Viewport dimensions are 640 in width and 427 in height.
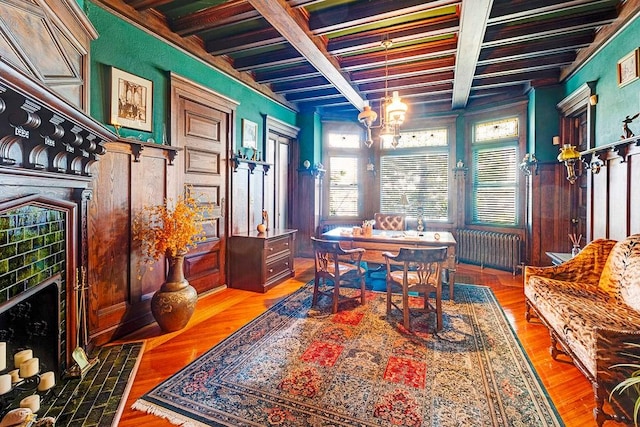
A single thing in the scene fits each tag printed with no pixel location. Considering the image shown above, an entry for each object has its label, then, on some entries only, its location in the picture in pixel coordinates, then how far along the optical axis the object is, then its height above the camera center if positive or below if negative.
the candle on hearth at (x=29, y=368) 1.83 -0.98
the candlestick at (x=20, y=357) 1.85 -0.92
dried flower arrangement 2.89 -0.20
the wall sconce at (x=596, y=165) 3.31 +0.52
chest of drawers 4.12 -0.71
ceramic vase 2.85 -0.88
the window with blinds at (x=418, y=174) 6.07 +0.77
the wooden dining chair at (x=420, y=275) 2.85 -0.65
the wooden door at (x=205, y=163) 3.55 +0.61
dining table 3.82 -0.41
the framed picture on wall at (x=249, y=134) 4.58 +1.22
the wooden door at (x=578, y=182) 4.20 +0.43
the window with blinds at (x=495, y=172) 5.31 +0.72
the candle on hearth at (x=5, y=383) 1.64 -0.97
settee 1.74 -0.76
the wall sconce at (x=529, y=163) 4.68 +0.76
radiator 5.03 -0.67
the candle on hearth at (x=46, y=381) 1.89 -1.10
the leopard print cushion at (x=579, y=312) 1.95 -0.77
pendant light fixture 3.27 +1.09
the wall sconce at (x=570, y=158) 3.62 +0.66
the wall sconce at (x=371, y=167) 6.41 +0.95
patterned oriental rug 1.80 -1.22
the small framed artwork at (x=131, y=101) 2.77 +1.08
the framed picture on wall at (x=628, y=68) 2.79 +1.40
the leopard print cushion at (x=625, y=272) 2.34 -0.52
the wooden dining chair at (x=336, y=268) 3.20 -0.69
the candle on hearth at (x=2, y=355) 1.63 -0.80
